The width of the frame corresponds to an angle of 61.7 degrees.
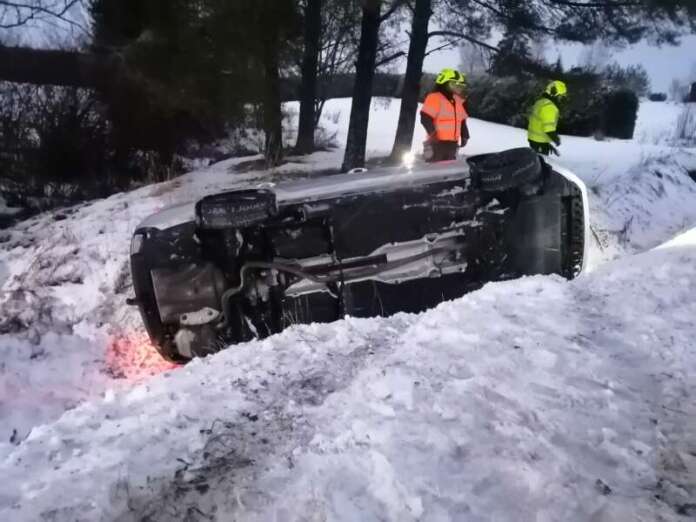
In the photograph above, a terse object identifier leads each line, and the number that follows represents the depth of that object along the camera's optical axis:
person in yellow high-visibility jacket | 7.87
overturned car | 3.54
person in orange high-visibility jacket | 6.78
